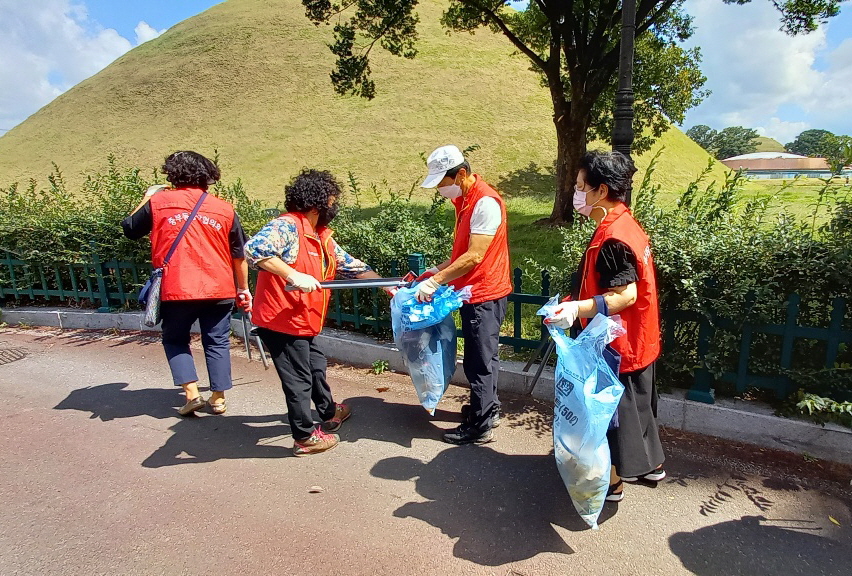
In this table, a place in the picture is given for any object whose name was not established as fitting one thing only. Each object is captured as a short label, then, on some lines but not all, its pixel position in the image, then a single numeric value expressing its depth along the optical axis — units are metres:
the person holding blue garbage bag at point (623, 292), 2.32
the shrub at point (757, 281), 2.99
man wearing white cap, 2.99
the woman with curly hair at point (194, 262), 3.48
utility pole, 4.72
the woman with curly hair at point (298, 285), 2.87
